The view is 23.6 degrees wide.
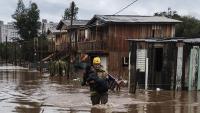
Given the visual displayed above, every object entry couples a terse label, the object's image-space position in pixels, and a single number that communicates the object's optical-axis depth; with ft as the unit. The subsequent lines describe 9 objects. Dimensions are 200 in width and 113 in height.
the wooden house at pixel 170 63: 74.49
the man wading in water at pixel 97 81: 43.52
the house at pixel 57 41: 210.49
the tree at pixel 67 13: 314.02
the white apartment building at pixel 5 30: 558.19
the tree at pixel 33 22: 301.84
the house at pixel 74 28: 166.71
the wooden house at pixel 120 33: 138.41
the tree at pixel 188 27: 196.95
